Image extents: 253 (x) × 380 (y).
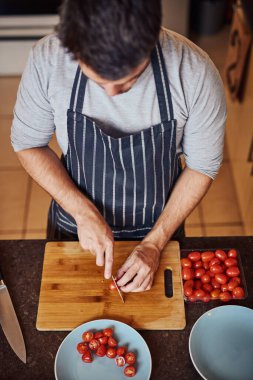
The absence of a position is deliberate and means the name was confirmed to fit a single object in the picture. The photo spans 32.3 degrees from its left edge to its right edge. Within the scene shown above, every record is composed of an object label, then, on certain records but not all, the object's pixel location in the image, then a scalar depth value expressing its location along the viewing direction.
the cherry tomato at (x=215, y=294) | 0.96
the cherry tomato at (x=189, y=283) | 0.98
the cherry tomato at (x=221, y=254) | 1.02
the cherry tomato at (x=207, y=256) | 1.02
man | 0.92
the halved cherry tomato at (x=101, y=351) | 0.87
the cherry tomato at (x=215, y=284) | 0.98
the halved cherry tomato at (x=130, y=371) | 0.84
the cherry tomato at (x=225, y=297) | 0.96
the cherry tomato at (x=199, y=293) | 0.96
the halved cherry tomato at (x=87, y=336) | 0.88
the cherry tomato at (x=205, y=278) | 0.99
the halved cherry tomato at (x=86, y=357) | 0.86
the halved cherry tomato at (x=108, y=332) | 0.89
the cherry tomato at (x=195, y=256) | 1.02
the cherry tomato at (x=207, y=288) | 0.98
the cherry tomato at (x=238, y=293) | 0.96
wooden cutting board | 0.93
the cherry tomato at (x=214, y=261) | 1.01
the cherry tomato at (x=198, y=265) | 1.02
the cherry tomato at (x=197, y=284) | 0.98
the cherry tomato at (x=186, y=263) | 1.01
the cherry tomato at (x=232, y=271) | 0.99
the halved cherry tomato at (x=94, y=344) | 0.87
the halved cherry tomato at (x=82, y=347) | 0.87
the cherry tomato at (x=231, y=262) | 1.01
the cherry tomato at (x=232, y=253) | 1.02
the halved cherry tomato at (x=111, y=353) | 0.87
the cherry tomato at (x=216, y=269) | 1.00
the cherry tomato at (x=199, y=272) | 1.00
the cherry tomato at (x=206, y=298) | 0.96
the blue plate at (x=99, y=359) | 0.85
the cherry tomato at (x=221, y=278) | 0.99
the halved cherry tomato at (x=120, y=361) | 0.86
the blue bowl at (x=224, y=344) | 0.86
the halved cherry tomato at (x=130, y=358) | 0.85
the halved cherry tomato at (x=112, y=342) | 0.88
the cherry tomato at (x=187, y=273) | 0.99
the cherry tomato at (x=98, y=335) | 0.88
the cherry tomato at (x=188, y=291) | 0.96
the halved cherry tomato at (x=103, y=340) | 0.88
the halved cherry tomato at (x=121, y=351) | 0.86
